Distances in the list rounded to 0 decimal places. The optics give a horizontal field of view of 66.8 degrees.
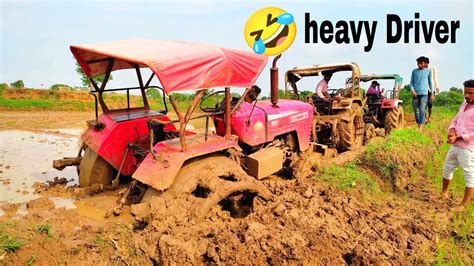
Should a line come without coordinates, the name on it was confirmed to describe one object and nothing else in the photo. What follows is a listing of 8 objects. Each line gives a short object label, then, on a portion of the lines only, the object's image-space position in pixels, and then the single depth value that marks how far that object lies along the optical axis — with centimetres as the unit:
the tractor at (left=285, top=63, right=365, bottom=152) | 794
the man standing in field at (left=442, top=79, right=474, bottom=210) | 441
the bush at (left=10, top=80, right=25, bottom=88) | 3241
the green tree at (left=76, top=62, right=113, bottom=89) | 2564
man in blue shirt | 820
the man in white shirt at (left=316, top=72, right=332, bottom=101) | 834
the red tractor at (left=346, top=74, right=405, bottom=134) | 1044
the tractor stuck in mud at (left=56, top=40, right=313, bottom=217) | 353
